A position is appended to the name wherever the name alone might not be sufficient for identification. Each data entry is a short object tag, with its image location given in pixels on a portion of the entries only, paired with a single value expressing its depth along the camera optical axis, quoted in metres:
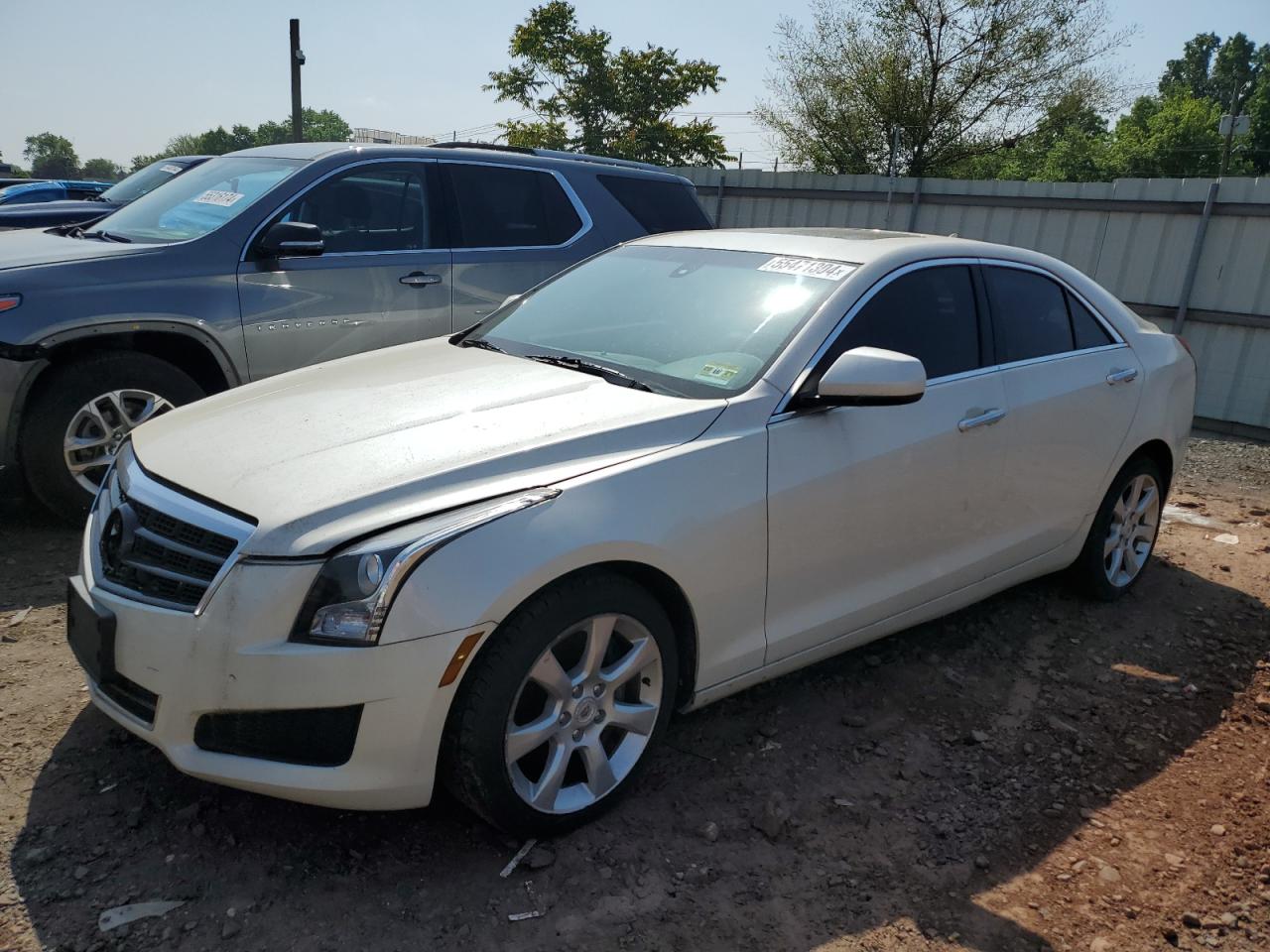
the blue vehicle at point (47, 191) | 12.26
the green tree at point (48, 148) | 135.25
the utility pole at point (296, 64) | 19.59
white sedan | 2.38
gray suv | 4.57
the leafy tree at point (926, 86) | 21.50
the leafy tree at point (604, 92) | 29.08
